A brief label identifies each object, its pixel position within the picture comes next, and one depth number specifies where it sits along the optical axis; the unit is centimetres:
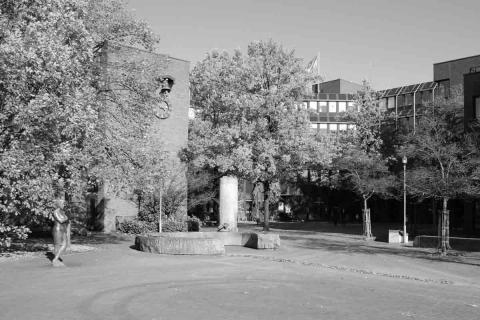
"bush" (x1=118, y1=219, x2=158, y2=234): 3491
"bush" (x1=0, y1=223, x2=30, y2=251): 1645
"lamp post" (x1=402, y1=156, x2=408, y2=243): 3222
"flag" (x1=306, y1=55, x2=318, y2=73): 7562
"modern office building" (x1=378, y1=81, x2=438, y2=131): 7562
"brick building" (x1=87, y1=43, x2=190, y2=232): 3691
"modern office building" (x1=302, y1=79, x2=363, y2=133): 8599
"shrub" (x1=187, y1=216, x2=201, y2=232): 3834
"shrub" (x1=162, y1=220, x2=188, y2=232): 3512
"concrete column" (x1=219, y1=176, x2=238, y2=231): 3169
